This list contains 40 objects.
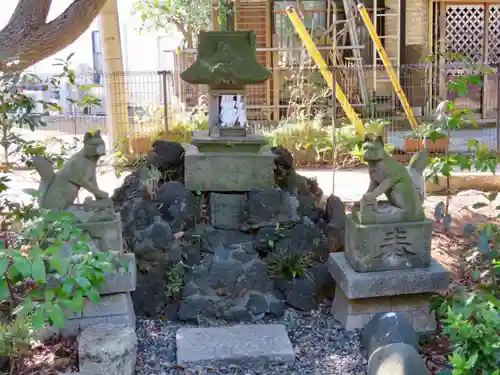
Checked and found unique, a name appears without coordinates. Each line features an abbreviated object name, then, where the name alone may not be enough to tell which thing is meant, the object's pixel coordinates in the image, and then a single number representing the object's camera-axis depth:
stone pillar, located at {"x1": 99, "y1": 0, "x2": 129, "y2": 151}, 11.10
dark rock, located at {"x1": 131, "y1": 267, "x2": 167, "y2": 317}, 5.46
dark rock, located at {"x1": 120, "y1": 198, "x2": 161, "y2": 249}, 6.16
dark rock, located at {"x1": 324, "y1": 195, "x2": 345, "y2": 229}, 6.66
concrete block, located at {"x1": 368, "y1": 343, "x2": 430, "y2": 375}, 3.83
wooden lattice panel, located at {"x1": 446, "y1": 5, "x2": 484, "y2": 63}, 14.63
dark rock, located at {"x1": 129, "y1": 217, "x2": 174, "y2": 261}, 5.75
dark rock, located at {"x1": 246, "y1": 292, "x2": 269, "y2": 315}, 5.48
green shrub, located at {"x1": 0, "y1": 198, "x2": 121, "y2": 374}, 2.61
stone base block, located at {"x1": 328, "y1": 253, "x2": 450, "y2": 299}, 4.92
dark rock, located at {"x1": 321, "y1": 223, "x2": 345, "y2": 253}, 6.45
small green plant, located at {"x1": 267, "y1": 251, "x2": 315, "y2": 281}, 5.88
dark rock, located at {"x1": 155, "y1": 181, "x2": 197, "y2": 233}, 6.55
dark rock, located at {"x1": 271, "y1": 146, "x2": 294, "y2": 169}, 7.66
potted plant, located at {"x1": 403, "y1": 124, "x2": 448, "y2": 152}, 11.33
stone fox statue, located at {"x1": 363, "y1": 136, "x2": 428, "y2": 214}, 5.00
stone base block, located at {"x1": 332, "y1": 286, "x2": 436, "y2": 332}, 5.09
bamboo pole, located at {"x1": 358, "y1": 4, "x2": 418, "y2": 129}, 12.48
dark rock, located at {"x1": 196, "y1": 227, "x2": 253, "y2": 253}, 6.33
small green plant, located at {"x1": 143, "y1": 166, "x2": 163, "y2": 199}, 7.11
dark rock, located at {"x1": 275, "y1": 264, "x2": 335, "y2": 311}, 5.60
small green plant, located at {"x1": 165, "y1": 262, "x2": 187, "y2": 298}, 5.66
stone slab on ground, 4.60
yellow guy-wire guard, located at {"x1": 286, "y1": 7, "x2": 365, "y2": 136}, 11.36
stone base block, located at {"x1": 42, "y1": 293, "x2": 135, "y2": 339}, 4.78
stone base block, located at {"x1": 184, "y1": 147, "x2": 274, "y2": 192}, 7.02
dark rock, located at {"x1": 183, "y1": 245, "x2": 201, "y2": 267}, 6.02
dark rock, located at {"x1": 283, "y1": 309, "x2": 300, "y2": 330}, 5.33
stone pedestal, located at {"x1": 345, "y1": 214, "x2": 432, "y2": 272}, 5.01
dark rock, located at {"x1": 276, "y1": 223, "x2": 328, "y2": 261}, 6.11
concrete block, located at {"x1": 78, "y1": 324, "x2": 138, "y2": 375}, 4.10
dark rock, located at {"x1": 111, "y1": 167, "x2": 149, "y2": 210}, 7.13
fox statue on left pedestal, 4.93
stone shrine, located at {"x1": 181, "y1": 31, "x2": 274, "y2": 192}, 7.02
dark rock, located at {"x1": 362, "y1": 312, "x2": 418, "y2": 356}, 4.41
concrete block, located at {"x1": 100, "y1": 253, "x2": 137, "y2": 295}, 4.80
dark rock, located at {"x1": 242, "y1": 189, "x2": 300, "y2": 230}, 6.48
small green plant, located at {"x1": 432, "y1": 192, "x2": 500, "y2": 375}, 2.98
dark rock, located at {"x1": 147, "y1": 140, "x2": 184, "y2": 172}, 7.60
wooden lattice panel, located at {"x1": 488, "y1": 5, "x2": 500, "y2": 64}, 14.63
